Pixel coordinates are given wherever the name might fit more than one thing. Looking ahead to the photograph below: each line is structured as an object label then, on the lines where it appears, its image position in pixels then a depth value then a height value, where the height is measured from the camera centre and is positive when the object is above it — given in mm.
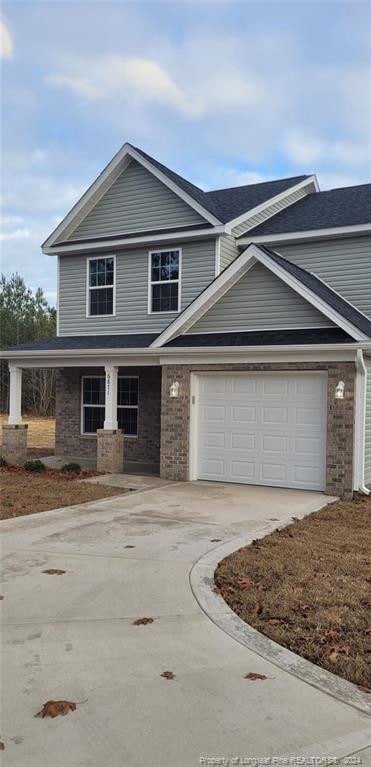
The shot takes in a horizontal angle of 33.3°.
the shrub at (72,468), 14328 -1691
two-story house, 11859 +1436
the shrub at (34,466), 14680 -1694
